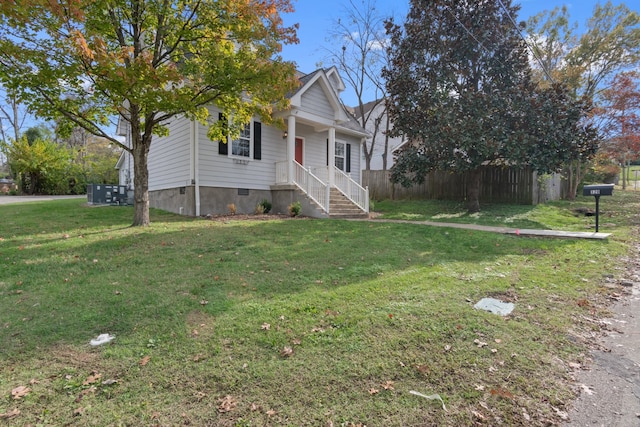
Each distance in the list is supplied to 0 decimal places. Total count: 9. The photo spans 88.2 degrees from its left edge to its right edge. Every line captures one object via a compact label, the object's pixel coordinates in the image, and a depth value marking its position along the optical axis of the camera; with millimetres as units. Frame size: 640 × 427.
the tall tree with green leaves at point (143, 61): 6512
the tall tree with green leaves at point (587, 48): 17062
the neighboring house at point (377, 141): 28097
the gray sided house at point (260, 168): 11008
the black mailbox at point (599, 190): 7695
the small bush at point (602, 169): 18575
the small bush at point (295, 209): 11289
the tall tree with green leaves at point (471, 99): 10766
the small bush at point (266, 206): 11907
